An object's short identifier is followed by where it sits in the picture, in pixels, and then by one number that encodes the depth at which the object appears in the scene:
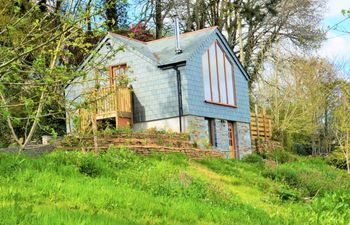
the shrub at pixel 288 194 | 13.04
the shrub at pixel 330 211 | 7.75
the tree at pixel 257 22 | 35.03
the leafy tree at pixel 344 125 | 24.06
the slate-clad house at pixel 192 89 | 22.19
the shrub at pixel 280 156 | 26.22
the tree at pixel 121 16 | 31.22
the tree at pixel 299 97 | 31.69
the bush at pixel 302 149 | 34.66
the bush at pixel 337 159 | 25.96
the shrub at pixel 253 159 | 22.28
